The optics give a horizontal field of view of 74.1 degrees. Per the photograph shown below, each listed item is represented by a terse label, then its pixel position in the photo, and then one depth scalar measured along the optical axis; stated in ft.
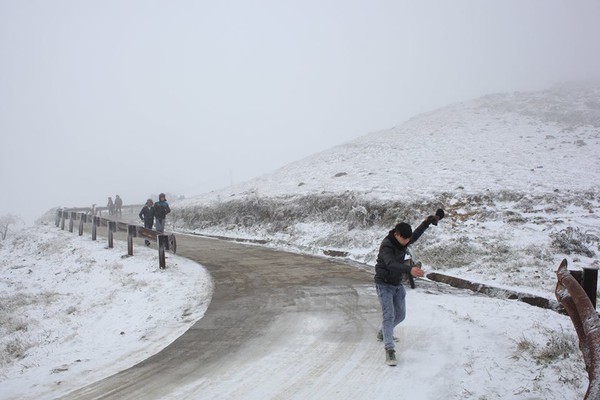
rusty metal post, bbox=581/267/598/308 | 19.19
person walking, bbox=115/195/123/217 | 112.59
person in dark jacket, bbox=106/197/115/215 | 116.47
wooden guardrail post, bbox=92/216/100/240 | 61.03
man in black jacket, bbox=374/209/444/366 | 16.65
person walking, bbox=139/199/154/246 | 51.39
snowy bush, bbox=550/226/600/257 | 33.65
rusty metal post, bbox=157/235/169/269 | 37.35
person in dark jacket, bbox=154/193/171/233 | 50.65
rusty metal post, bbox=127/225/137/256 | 44.52
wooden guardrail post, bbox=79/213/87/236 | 68.17
